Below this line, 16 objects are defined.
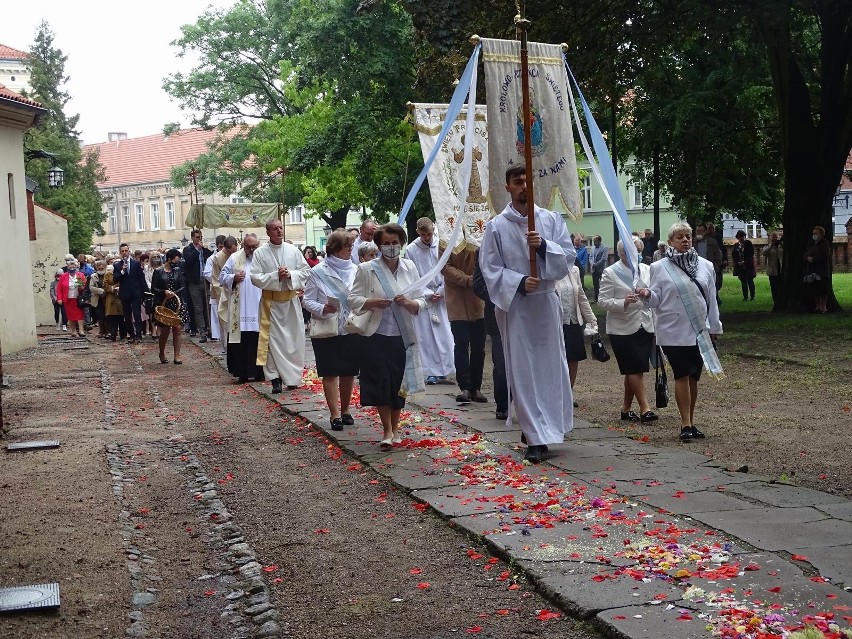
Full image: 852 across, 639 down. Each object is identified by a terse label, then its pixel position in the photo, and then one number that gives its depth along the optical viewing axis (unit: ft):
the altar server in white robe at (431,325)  42.01
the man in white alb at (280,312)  45.73
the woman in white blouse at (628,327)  35.19
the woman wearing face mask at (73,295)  90.56
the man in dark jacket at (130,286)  82.99
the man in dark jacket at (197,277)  76.33
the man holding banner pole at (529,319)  28.27
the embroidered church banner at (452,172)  41.39
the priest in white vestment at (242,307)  50.08
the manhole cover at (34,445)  34.28
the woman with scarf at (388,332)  31.04
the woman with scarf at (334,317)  35.06
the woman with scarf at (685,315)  31.99
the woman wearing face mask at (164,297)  62.44
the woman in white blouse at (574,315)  35.06
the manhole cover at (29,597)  17.67
